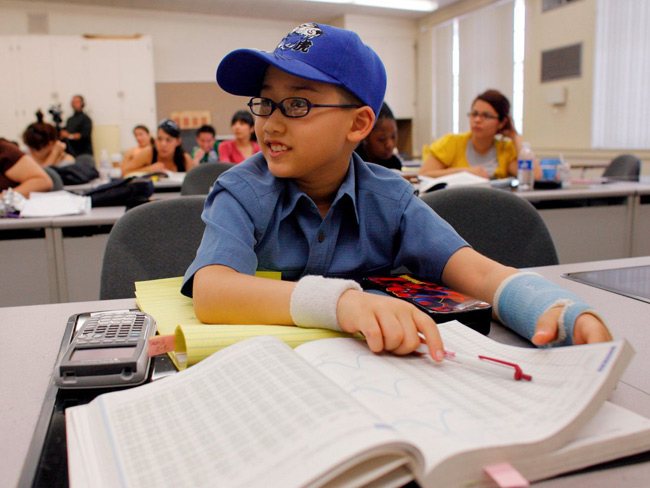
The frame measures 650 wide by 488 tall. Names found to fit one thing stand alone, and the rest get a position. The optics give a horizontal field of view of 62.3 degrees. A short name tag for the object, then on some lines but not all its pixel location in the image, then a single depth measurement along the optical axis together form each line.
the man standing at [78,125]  7.49
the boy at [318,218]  0.73
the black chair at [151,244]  1.20
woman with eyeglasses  3.42
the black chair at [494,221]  1.38
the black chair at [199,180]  2.97
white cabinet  7.37
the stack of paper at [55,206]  2.22
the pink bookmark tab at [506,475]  0.38
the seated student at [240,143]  4.79
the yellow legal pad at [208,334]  0.62
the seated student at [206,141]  5.74
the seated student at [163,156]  4.92
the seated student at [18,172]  2.97
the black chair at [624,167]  3.87
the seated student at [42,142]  4.55
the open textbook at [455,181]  2.37
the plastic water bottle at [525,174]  2.81
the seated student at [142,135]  6.59
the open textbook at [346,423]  0.38
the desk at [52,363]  0.44
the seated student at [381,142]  2.27
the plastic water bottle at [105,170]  4.86
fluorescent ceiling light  7.51
